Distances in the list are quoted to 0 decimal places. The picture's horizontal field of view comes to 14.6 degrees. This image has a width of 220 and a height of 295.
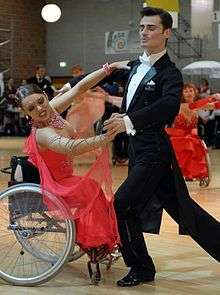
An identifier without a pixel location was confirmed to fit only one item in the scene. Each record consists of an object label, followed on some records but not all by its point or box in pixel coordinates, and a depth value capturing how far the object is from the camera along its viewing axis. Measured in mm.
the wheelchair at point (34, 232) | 4334
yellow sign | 10696
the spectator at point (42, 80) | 15901
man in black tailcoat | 4276
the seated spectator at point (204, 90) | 18458
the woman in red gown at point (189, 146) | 9595
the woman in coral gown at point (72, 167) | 4334
